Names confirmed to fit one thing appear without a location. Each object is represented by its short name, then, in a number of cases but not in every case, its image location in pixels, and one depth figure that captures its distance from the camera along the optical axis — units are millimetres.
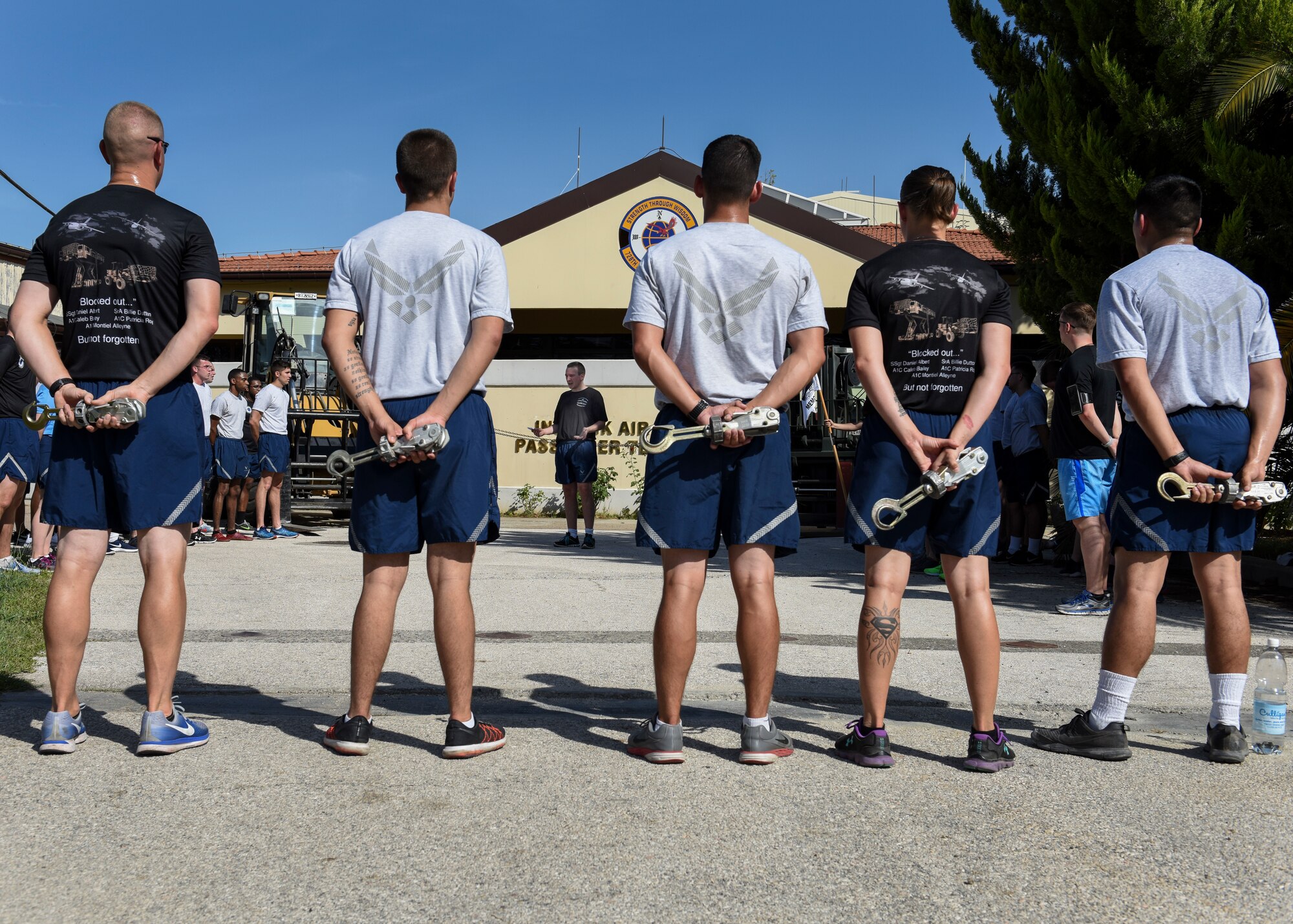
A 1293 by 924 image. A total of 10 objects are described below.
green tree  8062
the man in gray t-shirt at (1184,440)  3842
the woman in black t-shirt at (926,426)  3738
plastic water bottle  3961
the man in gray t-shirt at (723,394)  3746
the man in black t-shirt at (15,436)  8039
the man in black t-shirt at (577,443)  12164
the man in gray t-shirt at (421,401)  3721
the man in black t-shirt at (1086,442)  7117
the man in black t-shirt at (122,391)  3645
